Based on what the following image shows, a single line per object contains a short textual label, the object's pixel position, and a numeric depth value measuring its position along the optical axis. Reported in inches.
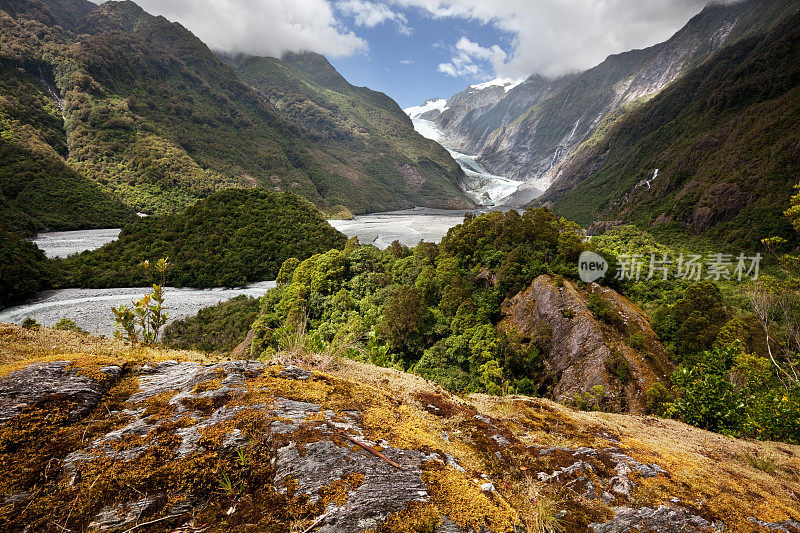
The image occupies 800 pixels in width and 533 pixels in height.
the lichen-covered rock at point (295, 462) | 105.8
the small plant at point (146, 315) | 266.5
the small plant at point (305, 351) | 248.4
